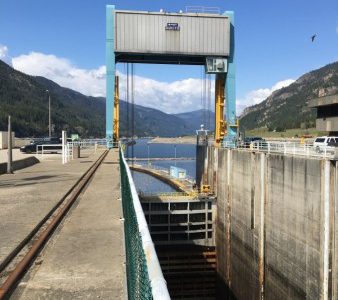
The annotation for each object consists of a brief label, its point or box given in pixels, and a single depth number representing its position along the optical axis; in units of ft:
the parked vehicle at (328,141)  88.85
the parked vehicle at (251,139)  140.46
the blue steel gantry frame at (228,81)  120.67
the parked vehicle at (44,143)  164.86
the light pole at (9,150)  76.96
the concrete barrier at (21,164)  80.31
